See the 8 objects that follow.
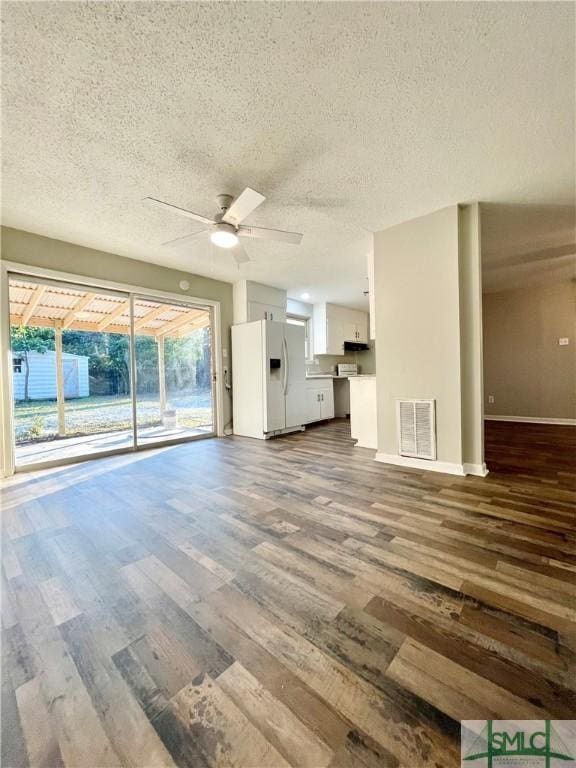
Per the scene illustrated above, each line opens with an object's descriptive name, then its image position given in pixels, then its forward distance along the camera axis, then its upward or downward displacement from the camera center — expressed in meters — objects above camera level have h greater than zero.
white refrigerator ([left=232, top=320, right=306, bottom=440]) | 4.79 +0.01
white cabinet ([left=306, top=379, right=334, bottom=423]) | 5.71 -0.46
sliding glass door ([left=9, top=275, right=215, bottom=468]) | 3.49 +0.16
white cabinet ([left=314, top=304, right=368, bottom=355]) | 6.71 +1.13
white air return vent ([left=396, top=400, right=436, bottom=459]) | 3.08 -0.57
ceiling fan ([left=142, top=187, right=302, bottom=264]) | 2.37 +1.32
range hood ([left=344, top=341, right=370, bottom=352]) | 7.58 +0.78
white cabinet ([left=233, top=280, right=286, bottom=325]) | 5.20 +1.39
